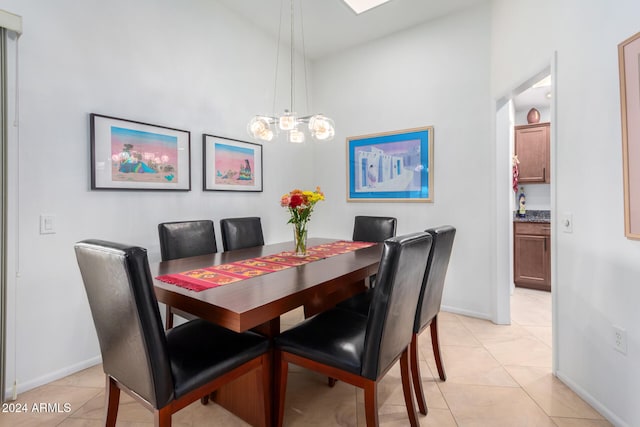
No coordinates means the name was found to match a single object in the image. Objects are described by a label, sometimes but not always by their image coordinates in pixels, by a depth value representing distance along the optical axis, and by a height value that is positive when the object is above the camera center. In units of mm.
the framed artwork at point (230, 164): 3029 +500
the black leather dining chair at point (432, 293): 1728 -483
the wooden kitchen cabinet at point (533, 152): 4281 +819
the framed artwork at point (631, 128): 1468 +395
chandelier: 2348 +658
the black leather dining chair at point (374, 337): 1288 -609
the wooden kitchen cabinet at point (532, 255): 3951 -574
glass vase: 2232 -179
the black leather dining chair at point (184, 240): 2293 -214
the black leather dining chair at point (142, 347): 1085 -558
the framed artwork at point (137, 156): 2262 +455
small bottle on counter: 4522 +97
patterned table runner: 1557 -335
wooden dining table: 1247 -363
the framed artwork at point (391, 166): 3439 +529
